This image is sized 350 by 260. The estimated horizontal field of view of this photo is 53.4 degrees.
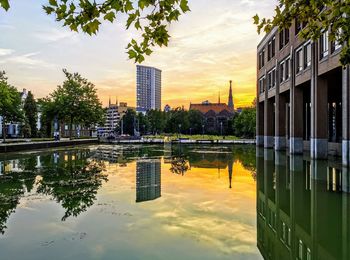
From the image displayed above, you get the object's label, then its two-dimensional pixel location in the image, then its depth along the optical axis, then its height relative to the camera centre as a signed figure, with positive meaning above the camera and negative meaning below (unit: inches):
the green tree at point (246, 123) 3097.9 +76.5
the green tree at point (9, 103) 1756.9 +155.2
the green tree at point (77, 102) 2390.5 +209.3
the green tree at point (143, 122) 5132.9 +140.0
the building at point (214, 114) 5383.9 +286.6
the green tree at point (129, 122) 5167.3 +142.2
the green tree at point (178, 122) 4751.5 +128.5
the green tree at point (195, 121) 4808.1 +144.5
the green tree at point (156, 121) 5196.9 +157.2
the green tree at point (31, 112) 3125.0 +178.3
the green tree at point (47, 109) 2417.6 +156.9
